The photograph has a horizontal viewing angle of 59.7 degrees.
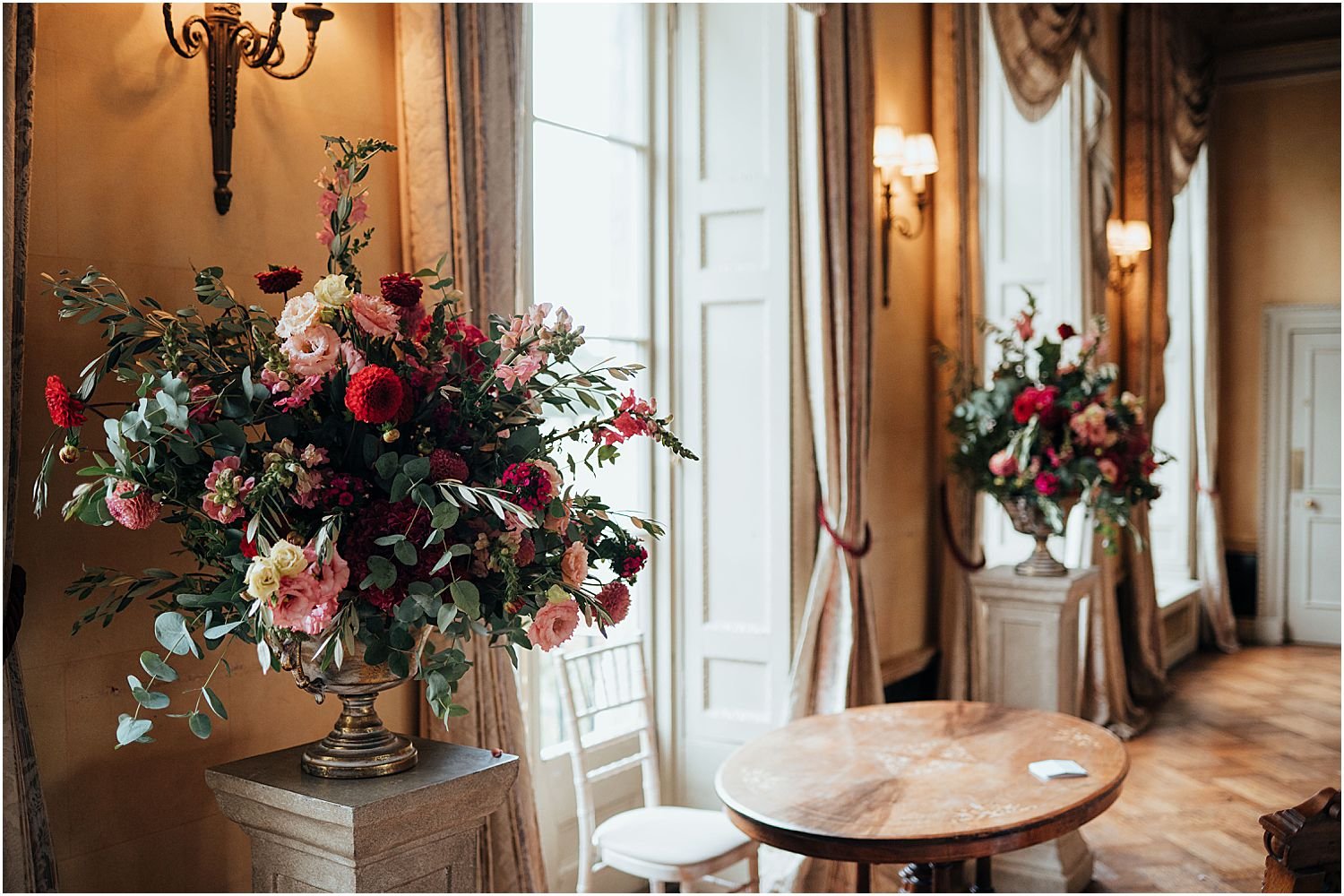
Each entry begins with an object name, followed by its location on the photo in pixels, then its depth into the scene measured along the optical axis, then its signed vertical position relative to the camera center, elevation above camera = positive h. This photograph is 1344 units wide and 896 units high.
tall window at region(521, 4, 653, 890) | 3.67 +0.66
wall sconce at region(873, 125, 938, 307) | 4.61 +1.01
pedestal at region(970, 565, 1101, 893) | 4.57 -0.88
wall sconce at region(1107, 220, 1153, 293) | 6.65 +0.95
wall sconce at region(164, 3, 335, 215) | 2.20 +0.70
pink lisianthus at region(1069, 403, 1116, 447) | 4.33 -0.04
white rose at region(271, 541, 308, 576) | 1.54 -0.19
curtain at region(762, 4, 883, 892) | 3.99 +0.26
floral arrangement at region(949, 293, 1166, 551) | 4.40 -0.09
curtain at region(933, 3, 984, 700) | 5.02 +0.70
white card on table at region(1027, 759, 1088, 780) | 2.78 -0.85
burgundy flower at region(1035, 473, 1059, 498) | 4.39 -0.26
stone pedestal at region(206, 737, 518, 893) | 1.76 -0.63
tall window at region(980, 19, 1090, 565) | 6.20 +1.11
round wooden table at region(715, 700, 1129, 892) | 2.43 -0.86
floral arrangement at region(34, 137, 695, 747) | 1.63 -0.08
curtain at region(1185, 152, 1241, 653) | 8.30 -0.45
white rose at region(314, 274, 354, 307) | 1.69 +0.19
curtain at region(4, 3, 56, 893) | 1.83 +0.01
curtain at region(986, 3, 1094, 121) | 5.20 +1.68
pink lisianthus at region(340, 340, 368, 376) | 1.70 +0.09
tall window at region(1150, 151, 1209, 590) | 8.39 +0.44
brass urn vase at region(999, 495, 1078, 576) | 4.61 -0.45
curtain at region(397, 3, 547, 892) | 2.60 +0.52
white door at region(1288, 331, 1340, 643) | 8.48 -0.61
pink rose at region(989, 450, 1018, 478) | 4.46 -0.19
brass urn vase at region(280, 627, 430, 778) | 1.84 -0.51
